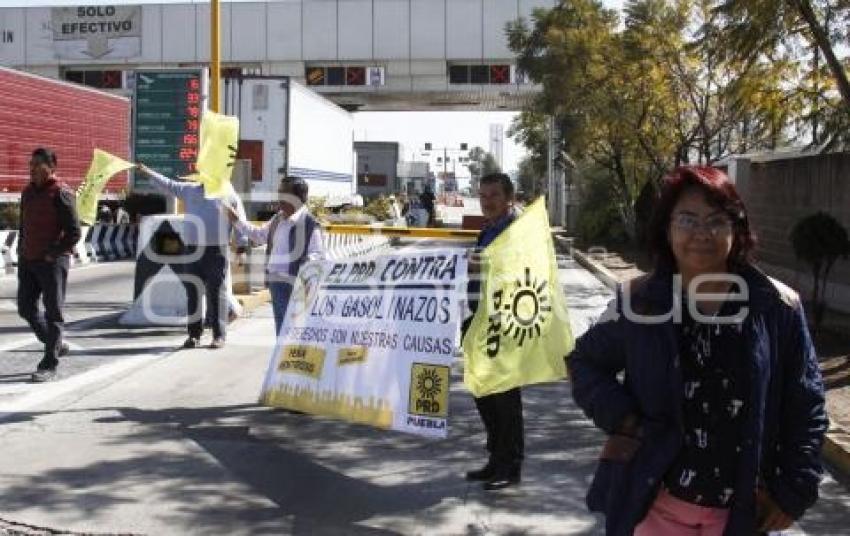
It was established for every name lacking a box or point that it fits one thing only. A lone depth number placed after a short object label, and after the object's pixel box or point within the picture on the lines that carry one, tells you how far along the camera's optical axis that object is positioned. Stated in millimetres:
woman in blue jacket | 2662
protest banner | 5715
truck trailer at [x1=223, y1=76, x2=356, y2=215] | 22609
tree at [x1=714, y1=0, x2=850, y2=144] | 10133
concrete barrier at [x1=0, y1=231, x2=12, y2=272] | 18712
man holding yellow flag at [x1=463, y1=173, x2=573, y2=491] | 5281
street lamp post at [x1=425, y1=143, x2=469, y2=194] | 106344
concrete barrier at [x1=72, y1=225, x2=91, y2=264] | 21359
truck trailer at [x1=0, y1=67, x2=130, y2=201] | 19609
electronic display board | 15820
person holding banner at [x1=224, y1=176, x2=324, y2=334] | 7746
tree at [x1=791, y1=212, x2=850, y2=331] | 11680
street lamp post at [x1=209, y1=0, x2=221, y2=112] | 13859
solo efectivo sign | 43375
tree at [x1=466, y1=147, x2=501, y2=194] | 130125
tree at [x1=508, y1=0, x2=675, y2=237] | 22656
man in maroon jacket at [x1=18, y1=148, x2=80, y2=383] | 8125
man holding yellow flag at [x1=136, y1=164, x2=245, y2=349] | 9820
